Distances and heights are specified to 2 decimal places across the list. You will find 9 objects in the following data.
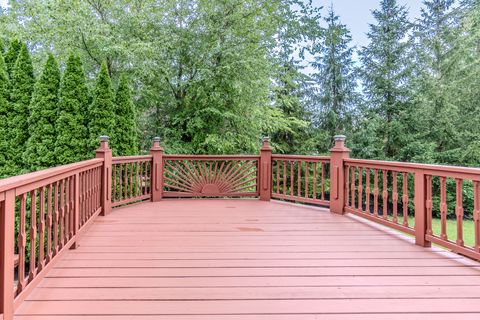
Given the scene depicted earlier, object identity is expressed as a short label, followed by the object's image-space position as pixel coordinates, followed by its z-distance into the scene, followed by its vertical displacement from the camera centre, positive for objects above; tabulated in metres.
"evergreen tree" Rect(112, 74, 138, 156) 7.14 +0.88
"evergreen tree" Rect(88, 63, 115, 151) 6.93 +1.07
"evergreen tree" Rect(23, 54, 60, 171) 6.94 +0.85
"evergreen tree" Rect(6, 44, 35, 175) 7.13 +1.09
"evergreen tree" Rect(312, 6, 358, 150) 13.51 +3.13
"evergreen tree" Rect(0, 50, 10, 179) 7.08 +1.08
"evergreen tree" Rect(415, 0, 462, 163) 12.46 +3.31
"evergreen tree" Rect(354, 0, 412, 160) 12.63 +3.29
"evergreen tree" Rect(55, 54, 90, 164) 6.90 +0.91
